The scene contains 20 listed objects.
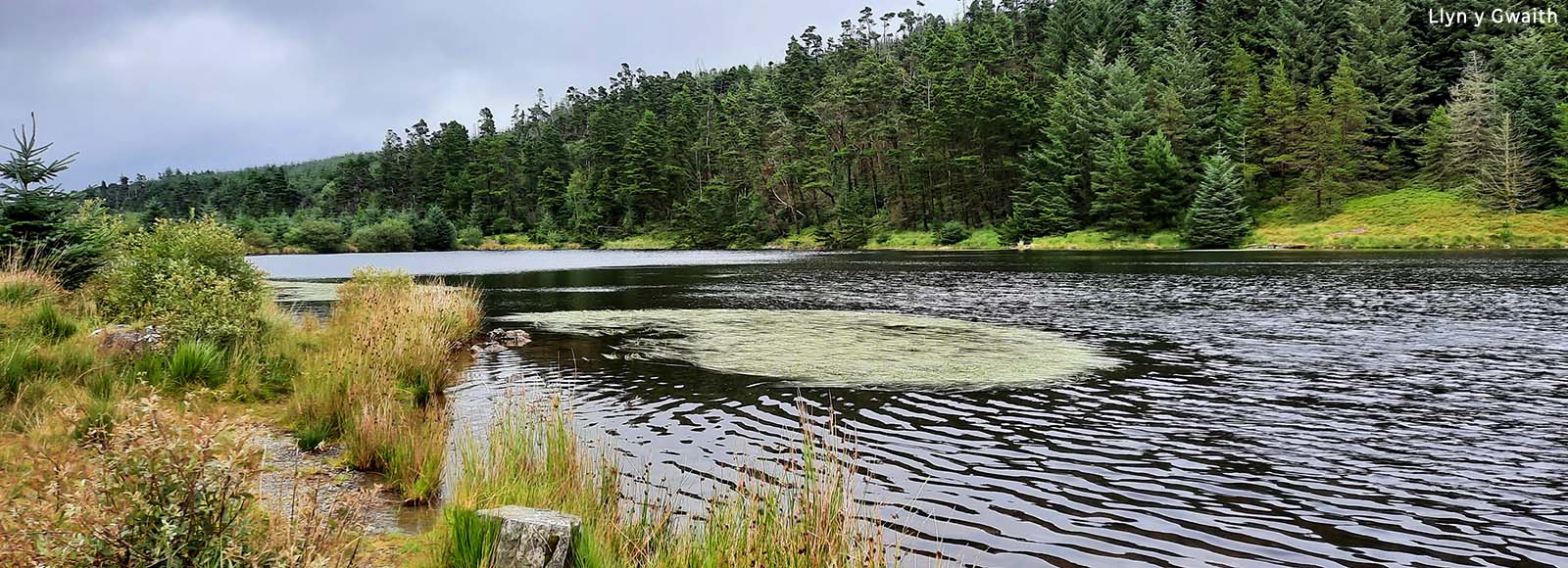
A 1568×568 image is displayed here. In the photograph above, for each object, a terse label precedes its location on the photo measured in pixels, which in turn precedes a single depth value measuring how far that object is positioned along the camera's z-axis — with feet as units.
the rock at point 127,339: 39.56
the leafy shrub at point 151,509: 12.80
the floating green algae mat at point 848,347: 51.60
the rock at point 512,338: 69.26
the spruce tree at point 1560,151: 197.03
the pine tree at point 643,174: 417.69
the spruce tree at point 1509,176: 205.57
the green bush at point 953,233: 287.89
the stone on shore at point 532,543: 17.85
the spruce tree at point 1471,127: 224.94
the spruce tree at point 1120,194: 243.19
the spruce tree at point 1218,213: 224.53
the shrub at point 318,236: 363.76
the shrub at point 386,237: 359.66
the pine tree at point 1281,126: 261.03
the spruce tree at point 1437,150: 237.25
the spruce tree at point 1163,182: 240.12
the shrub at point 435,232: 396.16
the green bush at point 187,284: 43.42
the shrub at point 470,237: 407.44
